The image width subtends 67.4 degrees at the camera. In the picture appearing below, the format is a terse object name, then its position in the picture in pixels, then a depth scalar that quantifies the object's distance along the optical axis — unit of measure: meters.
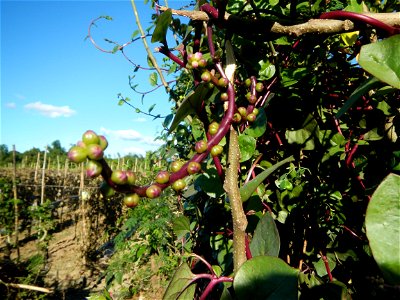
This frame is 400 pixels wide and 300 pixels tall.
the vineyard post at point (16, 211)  5.35
